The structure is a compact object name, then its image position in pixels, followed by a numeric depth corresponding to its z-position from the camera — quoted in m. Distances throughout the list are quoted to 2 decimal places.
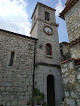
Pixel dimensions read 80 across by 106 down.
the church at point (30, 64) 6.86
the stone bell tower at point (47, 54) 8.19
